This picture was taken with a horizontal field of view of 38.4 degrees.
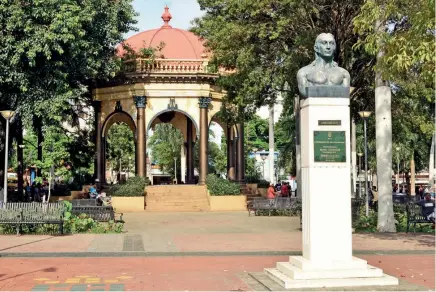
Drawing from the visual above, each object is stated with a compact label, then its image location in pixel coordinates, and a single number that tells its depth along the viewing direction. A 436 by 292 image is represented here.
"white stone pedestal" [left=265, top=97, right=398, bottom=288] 9.58
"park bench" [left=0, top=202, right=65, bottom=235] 18.30
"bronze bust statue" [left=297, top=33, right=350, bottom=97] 10.02
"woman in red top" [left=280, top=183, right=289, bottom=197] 35.97
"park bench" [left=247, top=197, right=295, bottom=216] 27.27
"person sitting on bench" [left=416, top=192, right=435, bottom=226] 18.41
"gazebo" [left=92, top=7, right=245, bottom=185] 35.44
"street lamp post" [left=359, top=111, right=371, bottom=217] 24.01
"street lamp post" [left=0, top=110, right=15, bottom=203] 22.08
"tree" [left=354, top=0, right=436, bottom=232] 12.24
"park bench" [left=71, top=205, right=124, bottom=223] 21.58
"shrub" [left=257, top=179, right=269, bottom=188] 38.22
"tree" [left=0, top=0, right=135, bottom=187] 24.78
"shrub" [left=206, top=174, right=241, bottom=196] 32.78
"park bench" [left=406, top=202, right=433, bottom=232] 18.45
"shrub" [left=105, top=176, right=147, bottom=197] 32.31
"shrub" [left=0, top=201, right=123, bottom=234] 18.56
